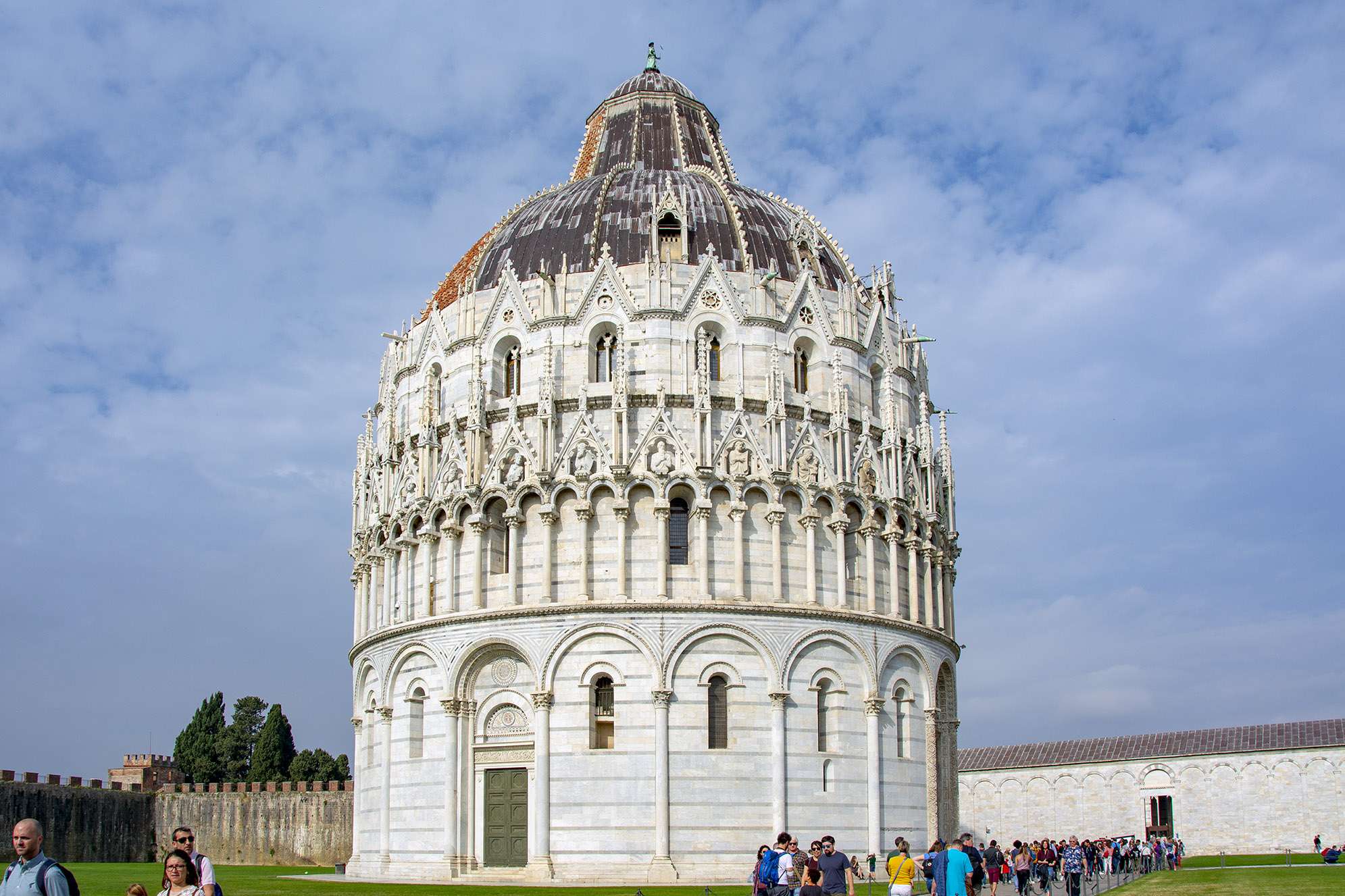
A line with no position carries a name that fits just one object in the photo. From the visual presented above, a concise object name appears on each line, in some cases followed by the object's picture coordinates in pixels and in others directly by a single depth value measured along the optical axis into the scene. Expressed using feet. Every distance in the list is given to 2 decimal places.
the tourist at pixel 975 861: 83.34
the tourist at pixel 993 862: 100.23
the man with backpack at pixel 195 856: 37.27
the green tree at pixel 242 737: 274.98
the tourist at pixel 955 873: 61.21
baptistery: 120.16
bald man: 31.71
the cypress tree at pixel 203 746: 272.51
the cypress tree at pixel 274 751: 259.80
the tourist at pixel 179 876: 34.22
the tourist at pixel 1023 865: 107.24
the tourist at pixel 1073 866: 99.91
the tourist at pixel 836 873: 67.82
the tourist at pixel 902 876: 65.62
